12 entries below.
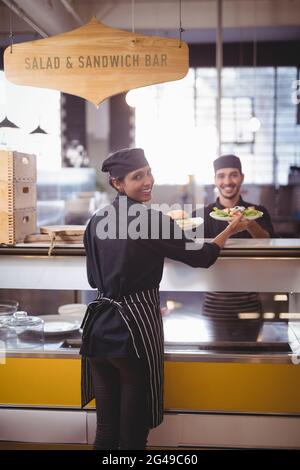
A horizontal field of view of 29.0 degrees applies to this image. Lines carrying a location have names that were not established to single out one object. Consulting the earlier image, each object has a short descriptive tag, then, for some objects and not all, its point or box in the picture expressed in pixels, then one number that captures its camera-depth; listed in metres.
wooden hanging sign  3.35
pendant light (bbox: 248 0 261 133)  8.83
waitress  2.59
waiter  3.56
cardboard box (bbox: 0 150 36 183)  3.15
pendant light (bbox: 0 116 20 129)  4.71
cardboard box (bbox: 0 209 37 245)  3.18
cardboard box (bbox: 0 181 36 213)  3.18
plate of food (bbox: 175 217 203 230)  3.19
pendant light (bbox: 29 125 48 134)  6.37
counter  3.02
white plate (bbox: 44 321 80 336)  3.38
